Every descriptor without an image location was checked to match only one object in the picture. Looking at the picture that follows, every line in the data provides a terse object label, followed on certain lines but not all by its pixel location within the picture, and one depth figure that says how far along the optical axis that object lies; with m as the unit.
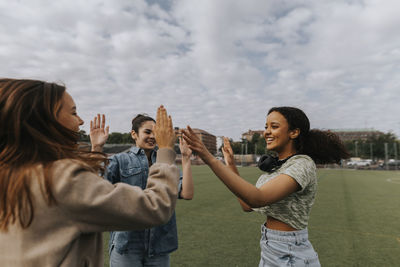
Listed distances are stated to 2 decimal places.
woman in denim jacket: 2.71
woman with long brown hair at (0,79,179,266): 1.21
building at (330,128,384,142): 158.95
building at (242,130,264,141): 185.75
